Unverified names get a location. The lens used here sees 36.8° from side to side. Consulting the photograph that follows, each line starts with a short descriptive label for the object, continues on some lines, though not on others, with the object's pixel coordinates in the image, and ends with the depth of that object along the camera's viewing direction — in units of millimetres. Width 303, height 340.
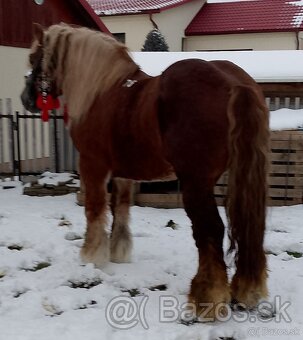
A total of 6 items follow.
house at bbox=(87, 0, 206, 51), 19016
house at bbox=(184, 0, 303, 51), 19125
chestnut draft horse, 2859
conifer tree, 15273
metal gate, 7832
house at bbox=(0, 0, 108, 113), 8802
